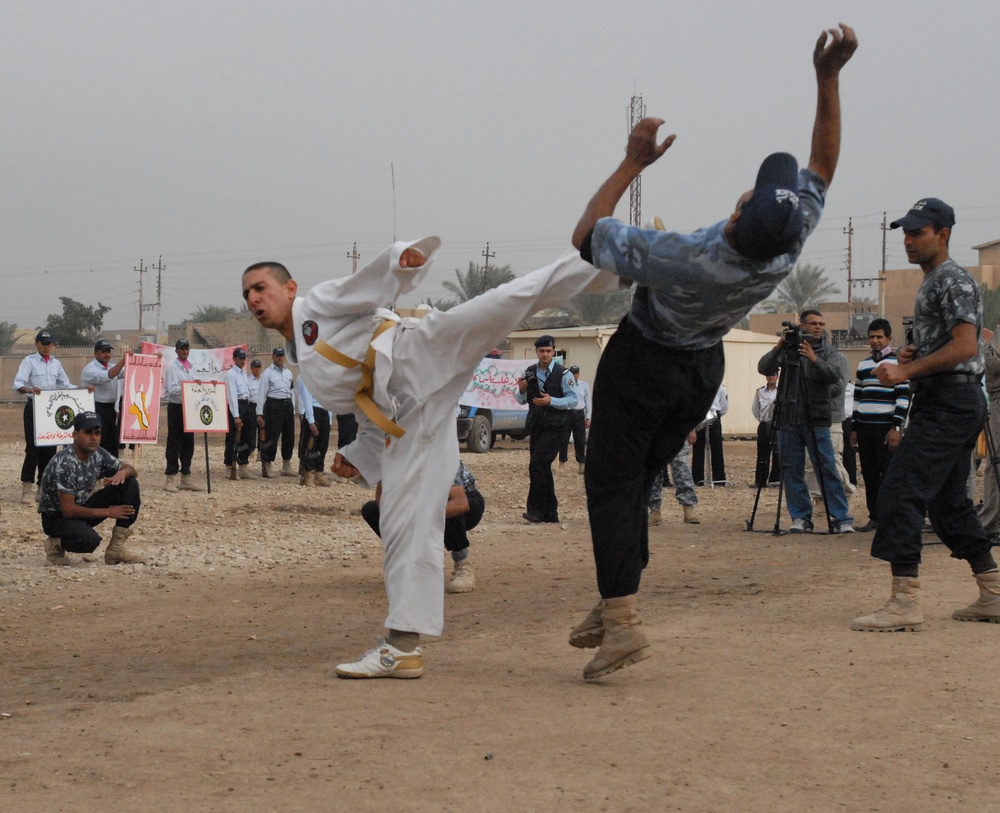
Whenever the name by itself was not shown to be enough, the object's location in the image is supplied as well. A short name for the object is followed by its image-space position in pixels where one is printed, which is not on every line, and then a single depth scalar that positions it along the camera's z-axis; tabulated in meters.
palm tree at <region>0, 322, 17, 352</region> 75.62
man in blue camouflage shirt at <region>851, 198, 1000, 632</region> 6.00
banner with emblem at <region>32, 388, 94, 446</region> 14.52
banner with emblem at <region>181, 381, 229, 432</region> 17.12
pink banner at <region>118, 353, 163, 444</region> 15.87
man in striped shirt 11.44
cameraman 11.51
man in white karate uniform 5.02
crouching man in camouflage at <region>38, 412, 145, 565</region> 9.53
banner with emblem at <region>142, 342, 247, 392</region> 21.42
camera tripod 11.51
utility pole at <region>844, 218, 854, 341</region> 71.44
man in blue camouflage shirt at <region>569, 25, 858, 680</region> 4.42
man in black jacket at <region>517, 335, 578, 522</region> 12.80
